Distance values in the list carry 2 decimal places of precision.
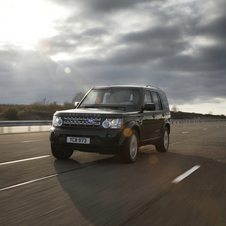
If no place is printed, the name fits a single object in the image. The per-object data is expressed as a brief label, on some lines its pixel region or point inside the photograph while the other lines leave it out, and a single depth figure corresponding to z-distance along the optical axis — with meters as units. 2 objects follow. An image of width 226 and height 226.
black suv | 7.26
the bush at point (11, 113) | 37.41
